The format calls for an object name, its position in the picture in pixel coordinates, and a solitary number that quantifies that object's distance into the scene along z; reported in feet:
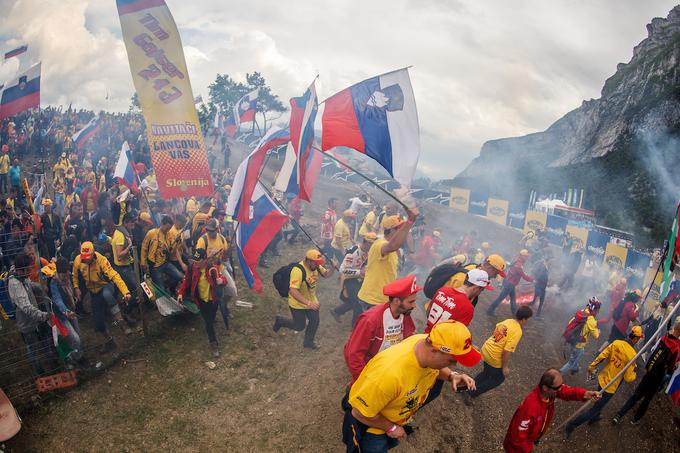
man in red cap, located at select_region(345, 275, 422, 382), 13.01
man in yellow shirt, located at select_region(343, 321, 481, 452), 9.71
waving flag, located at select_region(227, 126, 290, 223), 22.30
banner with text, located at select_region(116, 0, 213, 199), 23.13
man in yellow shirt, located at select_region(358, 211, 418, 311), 19.28
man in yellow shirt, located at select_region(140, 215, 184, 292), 26.27
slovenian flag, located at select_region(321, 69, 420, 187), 20.75
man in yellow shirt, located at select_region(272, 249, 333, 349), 22.65
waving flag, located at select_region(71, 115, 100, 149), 52.49
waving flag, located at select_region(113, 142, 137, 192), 33.30
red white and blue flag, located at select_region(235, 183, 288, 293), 23.22
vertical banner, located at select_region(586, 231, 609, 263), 49.73
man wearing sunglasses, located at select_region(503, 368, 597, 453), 14.64
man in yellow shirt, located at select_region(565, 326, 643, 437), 20.73
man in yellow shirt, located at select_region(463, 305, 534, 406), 19.06
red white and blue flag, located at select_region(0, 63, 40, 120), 37.91
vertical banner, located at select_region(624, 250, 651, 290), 42.09
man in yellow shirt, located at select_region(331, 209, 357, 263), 35.83
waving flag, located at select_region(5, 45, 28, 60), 46.91
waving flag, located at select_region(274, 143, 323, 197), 24.34
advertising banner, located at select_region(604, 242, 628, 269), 45.41
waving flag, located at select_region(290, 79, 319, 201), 20.62
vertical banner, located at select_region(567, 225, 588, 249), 53.75
